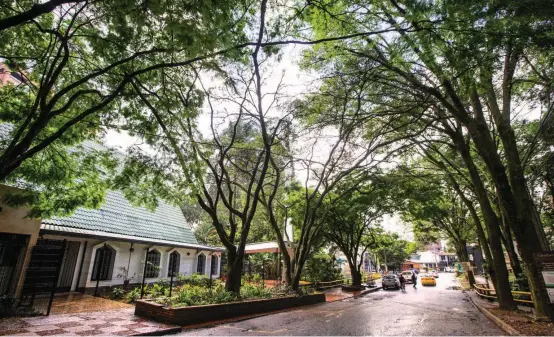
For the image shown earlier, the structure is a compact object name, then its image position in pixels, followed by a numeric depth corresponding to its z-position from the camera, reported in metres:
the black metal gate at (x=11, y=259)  9.60
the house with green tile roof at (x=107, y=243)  10.10
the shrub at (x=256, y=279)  23.67
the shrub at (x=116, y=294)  12.84
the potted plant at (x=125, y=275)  15.41
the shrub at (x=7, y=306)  8.02
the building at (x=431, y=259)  91.62
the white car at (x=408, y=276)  36.53
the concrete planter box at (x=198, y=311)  8.41
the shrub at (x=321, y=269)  25.39
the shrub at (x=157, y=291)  12.97
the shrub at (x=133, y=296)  12.29
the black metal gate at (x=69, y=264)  13.57
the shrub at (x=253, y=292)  12.40
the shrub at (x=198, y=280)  18.39
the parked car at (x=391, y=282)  27.32
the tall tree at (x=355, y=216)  18.92
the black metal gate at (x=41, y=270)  9.23
